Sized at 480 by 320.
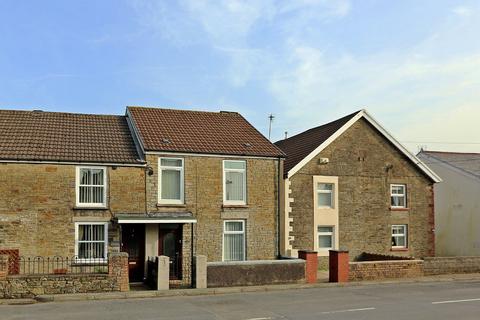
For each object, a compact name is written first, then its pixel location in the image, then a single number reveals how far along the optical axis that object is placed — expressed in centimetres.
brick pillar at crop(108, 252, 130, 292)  1788
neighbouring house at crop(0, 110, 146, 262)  2036
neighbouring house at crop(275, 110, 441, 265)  2659
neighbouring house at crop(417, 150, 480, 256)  3412
